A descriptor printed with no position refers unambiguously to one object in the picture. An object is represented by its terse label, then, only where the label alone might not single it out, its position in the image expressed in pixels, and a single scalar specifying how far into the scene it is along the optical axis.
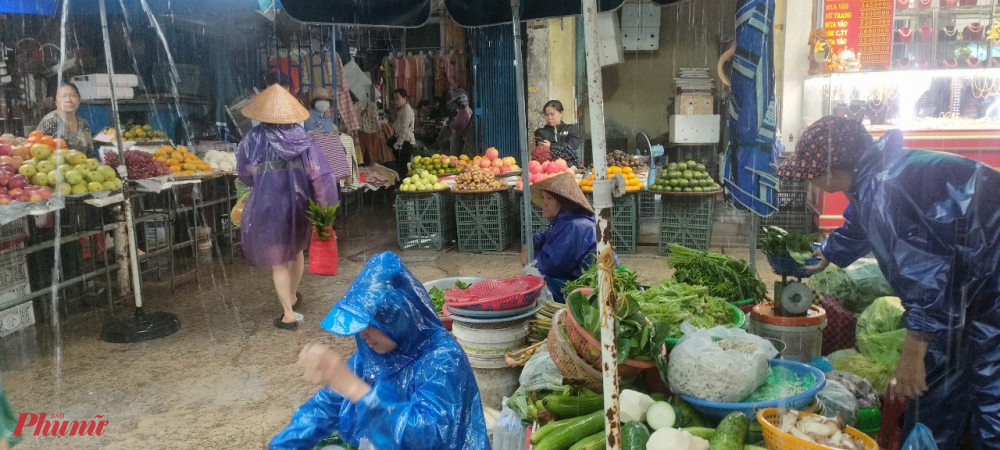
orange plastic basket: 2.18
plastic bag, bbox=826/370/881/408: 3.03
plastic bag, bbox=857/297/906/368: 3.36
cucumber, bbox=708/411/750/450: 2.36
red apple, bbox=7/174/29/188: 5.12
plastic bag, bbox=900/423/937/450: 2.18
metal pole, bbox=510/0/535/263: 4.57
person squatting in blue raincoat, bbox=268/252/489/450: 2.01
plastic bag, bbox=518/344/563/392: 3.13
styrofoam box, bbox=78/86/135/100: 8.57
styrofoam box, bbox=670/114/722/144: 11.92
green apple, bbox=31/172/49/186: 5.33
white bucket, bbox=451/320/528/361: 3.58
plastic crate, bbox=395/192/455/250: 8.63
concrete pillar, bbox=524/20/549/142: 10.16
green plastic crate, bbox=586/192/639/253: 7.98
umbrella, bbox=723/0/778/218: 3.81
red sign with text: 9.41
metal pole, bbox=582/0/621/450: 2.02
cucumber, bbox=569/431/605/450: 2.60
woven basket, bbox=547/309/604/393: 2.72
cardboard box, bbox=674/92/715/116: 11.96
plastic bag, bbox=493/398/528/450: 3.11
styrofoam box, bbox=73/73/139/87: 8.51
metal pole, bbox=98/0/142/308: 5.52
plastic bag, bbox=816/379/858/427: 2.79
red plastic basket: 3.51
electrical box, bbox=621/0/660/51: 12.70
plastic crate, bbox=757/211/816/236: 8.29
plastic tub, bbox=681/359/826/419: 2.48
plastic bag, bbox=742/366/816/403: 2.61
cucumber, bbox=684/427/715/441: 2.53
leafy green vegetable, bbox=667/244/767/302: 3.90
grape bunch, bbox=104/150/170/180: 6.02
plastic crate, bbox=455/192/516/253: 8.44
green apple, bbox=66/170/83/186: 5.48
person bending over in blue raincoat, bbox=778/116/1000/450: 2.35
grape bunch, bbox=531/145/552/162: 8.58
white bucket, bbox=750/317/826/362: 3.40
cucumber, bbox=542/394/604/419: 2.84
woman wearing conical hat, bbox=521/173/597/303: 4.38
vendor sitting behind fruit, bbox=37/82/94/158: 6.00
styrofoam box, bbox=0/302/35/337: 5.35
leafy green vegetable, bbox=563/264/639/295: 3.79
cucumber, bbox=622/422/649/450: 2.52
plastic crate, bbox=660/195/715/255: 7.68
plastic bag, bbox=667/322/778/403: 2.51
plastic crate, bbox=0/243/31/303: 5.34
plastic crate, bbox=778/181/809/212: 8.26
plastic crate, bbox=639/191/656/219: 8.38
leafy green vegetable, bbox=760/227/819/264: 3.54
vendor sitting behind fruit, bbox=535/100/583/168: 8.76
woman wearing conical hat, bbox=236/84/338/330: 5.69
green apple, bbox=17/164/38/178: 5.27
